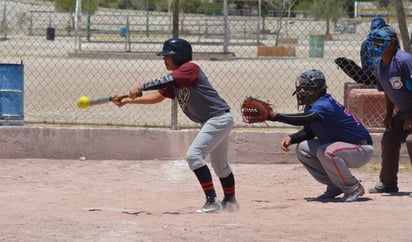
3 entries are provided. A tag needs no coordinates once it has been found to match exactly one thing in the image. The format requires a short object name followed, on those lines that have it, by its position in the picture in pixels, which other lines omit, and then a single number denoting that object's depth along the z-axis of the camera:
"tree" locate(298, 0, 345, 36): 79.76
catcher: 14.57
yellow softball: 13.69
